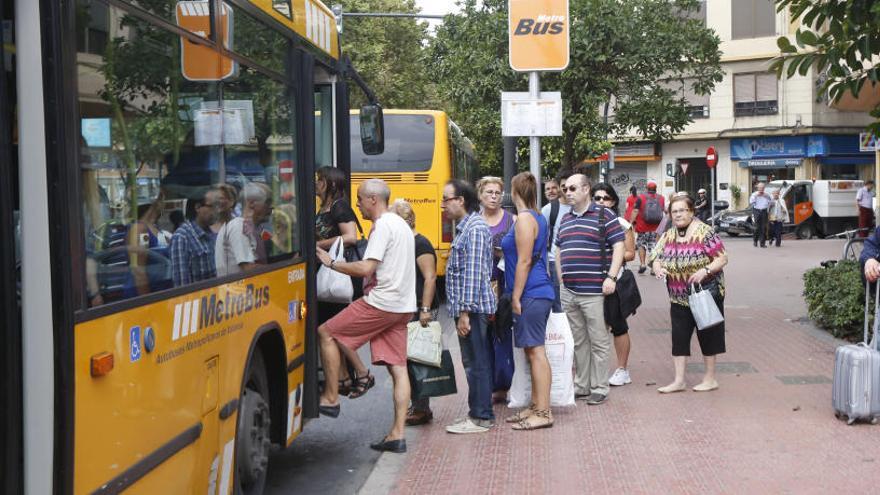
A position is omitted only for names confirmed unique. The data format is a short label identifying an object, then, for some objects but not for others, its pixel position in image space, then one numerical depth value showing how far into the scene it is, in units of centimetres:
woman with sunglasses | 952
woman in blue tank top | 782
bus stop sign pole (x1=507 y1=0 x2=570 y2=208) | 1259
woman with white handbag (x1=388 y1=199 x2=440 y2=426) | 792
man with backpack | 1919
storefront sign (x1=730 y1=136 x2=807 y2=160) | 4703
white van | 3700
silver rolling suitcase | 765
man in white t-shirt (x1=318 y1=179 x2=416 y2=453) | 712
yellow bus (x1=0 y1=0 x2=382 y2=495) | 325
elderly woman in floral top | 896
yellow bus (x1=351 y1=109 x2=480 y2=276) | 1767
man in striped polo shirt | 879
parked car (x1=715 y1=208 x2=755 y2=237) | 3881
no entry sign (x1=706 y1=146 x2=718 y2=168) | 3878
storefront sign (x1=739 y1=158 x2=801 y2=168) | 4709
